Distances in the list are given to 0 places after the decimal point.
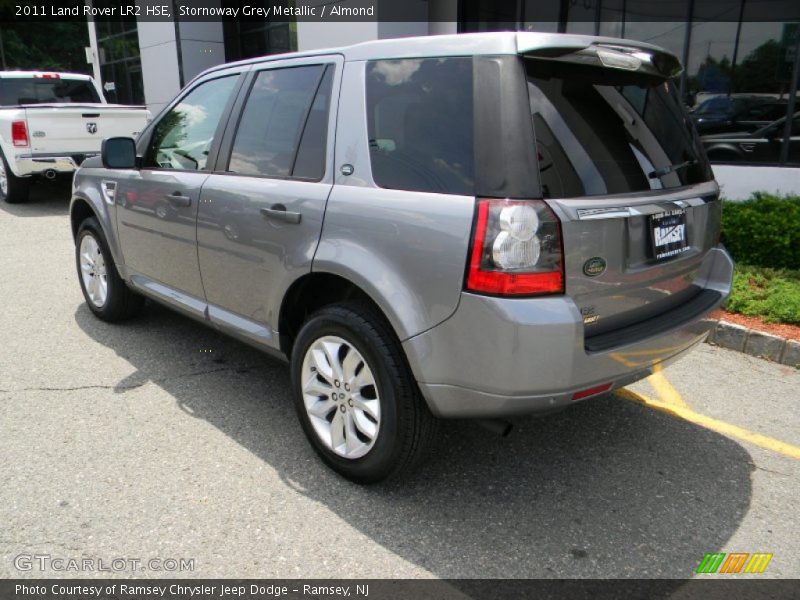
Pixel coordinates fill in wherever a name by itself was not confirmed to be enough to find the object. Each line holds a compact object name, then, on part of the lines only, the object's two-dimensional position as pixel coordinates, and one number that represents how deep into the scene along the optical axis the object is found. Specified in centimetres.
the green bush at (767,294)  475
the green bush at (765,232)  578
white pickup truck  952
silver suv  227
